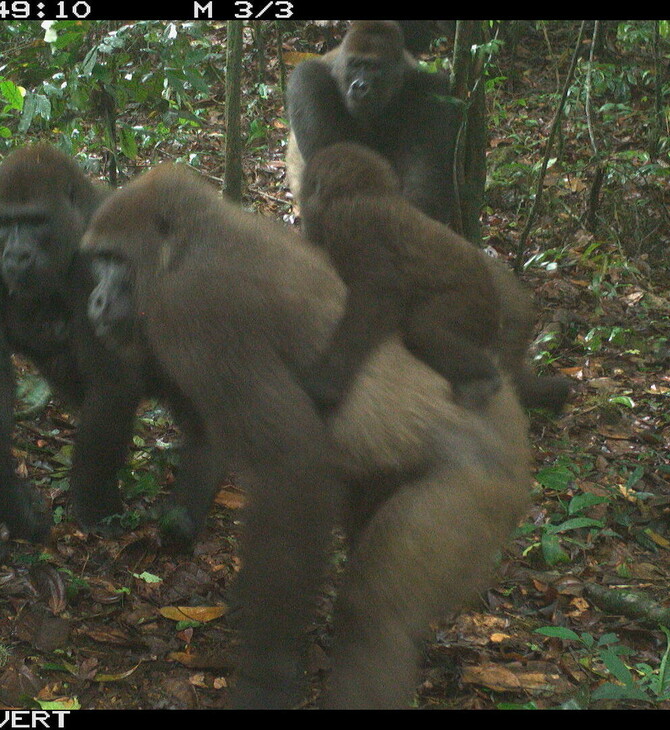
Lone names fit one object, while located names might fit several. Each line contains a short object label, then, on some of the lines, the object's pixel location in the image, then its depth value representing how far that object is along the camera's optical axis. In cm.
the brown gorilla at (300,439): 291
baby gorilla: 326
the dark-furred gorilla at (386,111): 610
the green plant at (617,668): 324
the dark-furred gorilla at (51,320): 405
